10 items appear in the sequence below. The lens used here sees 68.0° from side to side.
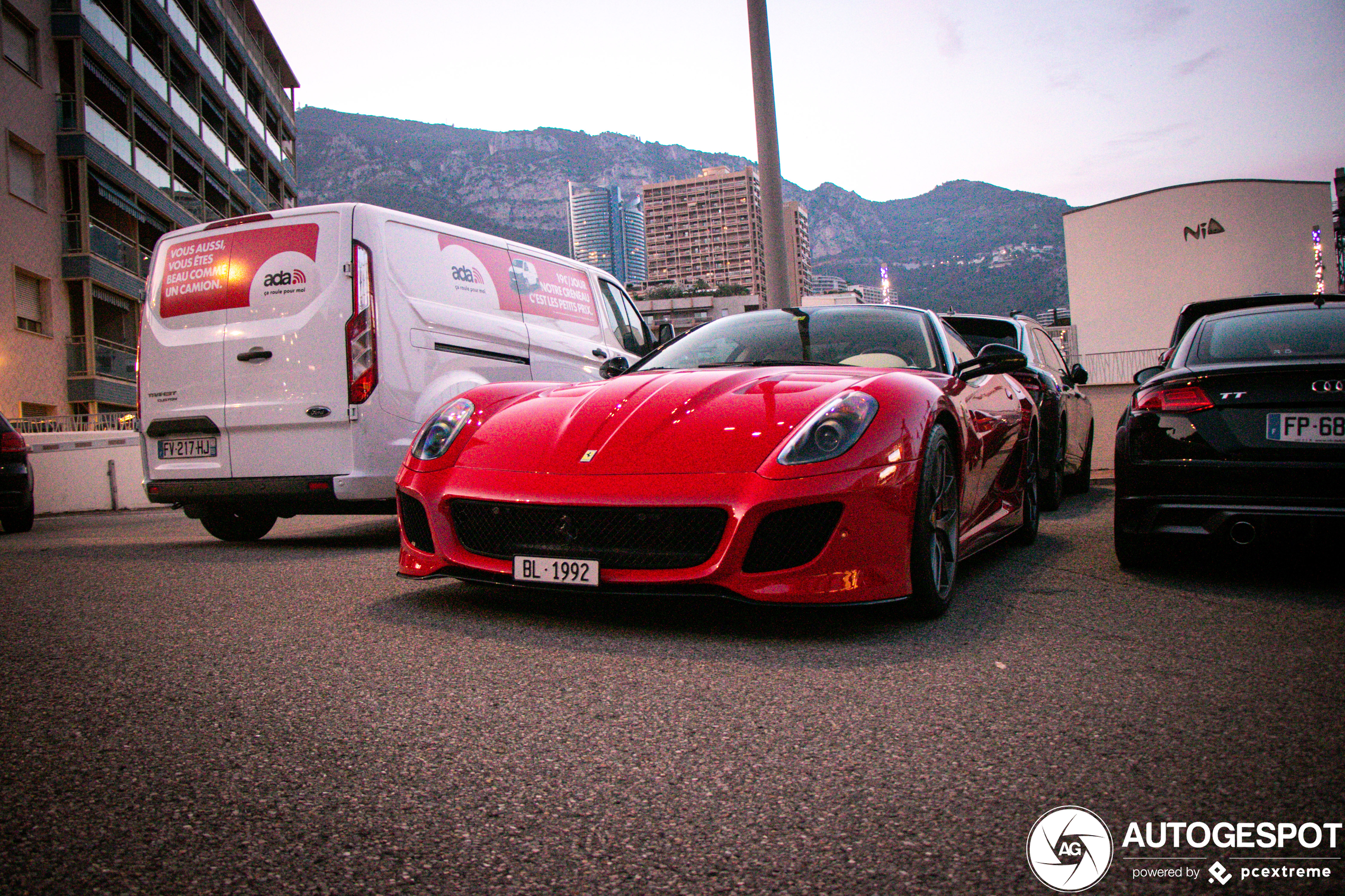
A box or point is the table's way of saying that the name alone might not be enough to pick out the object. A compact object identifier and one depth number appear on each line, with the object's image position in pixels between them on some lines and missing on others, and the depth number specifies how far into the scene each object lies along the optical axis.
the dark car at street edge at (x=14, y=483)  9.12
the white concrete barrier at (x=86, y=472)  13.41
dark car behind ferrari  7.54
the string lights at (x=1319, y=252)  48.97
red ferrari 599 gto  3.07
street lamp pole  11.83
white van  5.72
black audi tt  3.82
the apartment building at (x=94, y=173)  22.55
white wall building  49.41
